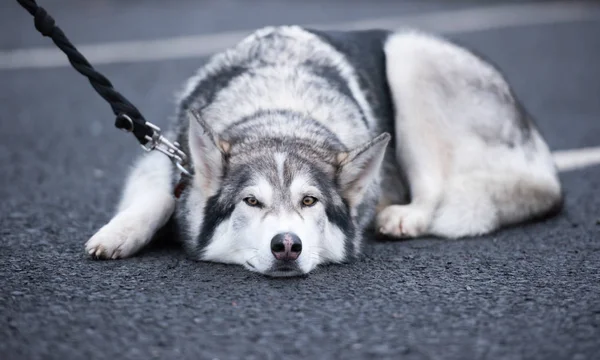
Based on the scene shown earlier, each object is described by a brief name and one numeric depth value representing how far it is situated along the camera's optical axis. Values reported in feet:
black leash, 13.88
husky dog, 13.23
